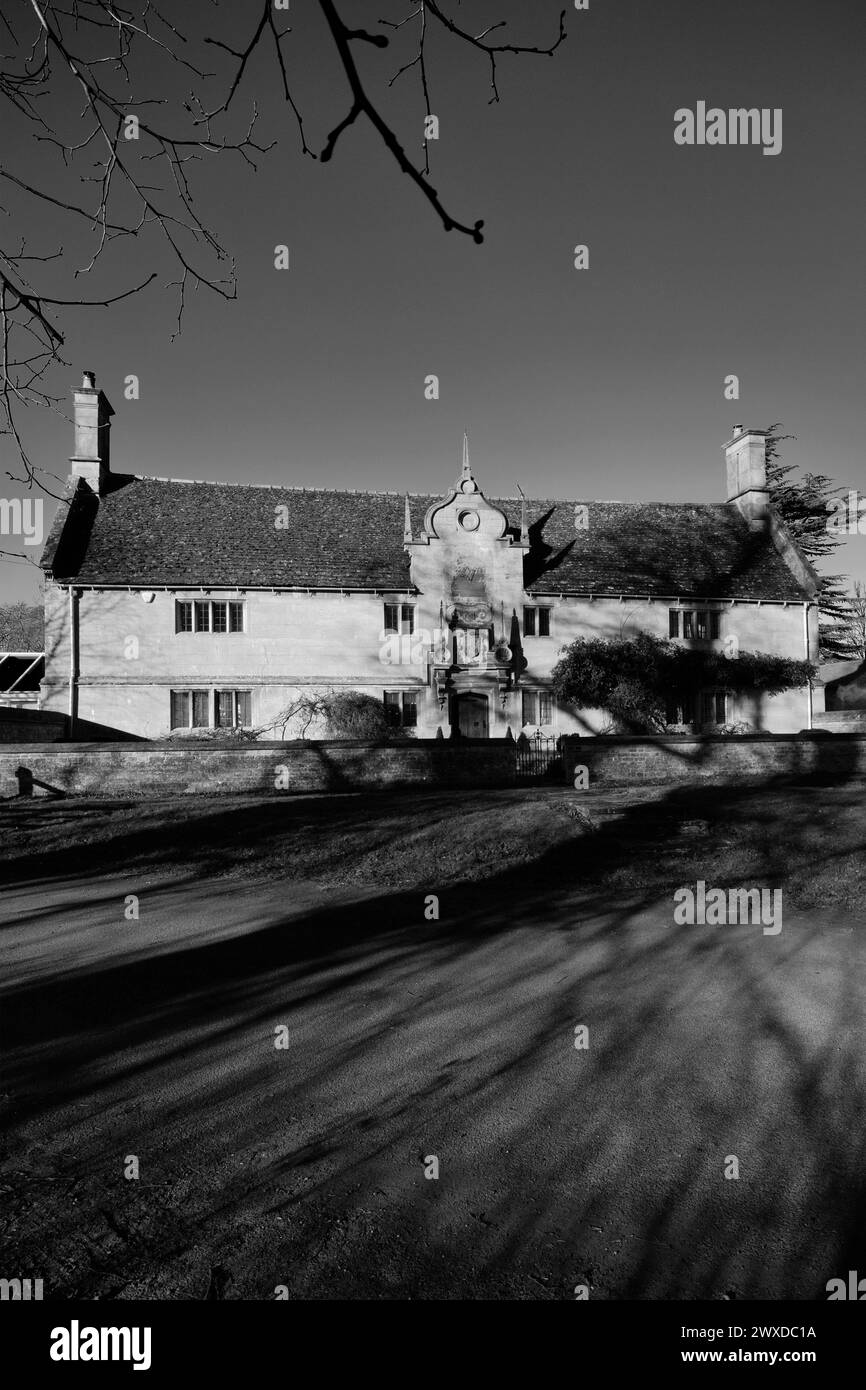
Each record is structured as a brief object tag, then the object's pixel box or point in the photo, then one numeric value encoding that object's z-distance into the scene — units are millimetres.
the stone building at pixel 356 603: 29094
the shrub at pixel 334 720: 29062
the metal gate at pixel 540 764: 22062
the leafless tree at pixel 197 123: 2865
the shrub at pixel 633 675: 30312
